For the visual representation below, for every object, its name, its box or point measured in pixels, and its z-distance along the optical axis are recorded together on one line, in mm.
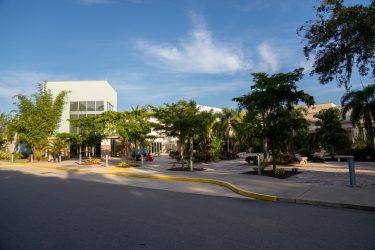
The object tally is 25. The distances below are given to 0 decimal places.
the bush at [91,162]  28681
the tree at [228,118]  40938
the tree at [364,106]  27500
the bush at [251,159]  23825
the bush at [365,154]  25894
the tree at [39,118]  37625
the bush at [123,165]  23409
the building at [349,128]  48731
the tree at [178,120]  20289
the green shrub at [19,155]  44125
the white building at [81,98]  46188
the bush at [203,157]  29312
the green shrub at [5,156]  44425
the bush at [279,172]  14688
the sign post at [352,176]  10562
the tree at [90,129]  30523
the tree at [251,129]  15974
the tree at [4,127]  45938
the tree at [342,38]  11438
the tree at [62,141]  35878
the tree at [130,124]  26484
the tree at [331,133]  28703
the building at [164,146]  54625
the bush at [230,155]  34756
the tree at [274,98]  14648
